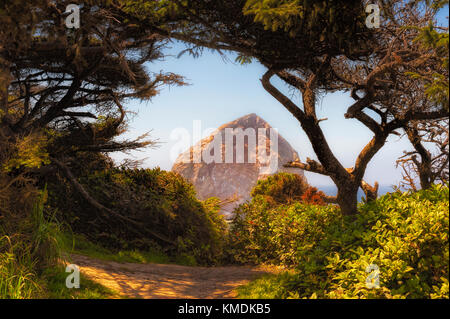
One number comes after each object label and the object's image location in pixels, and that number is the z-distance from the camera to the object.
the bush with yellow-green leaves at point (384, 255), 4.60
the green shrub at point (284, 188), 13.02
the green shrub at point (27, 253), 5.04
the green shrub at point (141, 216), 9.91
